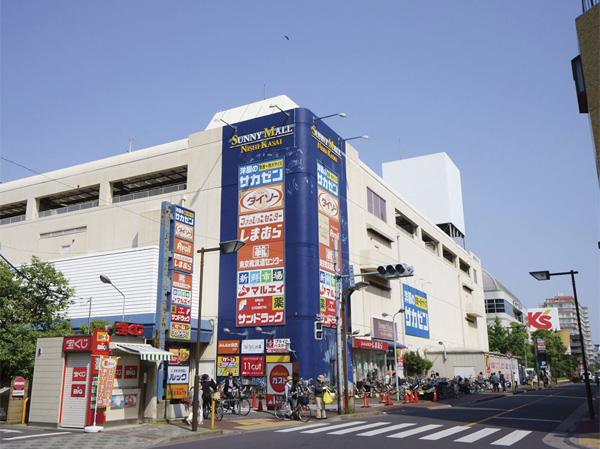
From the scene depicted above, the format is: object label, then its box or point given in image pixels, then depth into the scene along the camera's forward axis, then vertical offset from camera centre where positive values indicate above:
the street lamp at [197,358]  18.92 +0.20
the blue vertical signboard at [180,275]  26.62 +4.49
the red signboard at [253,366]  35.66 -0.20
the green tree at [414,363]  51.47 -0.13
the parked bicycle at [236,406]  25.77 -2.07
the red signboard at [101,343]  19.30 +0.78
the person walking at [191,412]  20.73 -1.93
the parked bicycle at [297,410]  23.50 -2.11
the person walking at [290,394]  23.88 -1.42
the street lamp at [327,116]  34.57 +17.36
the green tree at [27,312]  25.36 +2.72
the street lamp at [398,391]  36.53 -2.01
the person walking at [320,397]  23.92 -1.57
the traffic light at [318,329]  25.39 +1.59
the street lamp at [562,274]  24.87 +4.08
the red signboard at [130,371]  20.96 -0.28
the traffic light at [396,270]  22.80 +3.91
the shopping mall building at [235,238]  34.69 +9.41
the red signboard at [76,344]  19.44 +0.75
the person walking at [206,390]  22.38 -1.11
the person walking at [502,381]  51.51 -1.98
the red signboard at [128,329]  21.05 +1.40
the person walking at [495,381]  49.69 -1.84
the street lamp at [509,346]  54.54 +2.52
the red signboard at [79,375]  19.50 -0.39
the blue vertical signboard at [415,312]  54.72 +5.27
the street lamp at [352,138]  39.30 +17.81
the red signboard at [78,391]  19.36 -0.96
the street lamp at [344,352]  25.77 +0.49
